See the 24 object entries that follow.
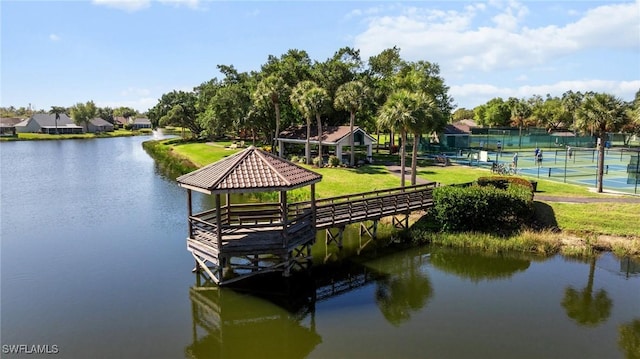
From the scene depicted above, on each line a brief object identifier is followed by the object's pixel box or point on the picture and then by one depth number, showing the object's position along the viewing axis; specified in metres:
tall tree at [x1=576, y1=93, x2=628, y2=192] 27.73
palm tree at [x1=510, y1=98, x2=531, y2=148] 93.44
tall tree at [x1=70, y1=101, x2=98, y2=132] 125.38
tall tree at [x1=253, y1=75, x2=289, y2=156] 47.56
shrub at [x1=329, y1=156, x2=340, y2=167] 44.59
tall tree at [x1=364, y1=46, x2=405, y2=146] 56.94
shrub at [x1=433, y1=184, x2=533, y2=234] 22.81
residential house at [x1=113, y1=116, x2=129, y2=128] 157.50
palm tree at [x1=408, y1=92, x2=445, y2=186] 27.58
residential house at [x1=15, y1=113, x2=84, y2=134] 121.69
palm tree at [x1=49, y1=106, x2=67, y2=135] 125.69
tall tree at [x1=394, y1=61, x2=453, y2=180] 51.38
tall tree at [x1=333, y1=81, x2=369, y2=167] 42.59
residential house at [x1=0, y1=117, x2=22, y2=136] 117.88
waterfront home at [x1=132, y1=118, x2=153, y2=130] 158.51
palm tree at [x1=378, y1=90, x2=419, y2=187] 27.38
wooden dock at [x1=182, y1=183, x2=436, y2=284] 17.28
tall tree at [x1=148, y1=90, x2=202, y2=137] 95.00
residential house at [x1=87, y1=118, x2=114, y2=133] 132.06
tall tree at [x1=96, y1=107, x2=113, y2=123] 154.60
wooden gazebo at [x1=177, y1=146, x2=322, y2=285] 16.59
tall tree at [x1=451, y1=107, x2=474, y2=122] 150.00
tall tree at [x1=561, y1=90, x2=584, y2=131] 89.41
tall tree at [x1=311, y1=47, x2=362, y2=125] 52.56
